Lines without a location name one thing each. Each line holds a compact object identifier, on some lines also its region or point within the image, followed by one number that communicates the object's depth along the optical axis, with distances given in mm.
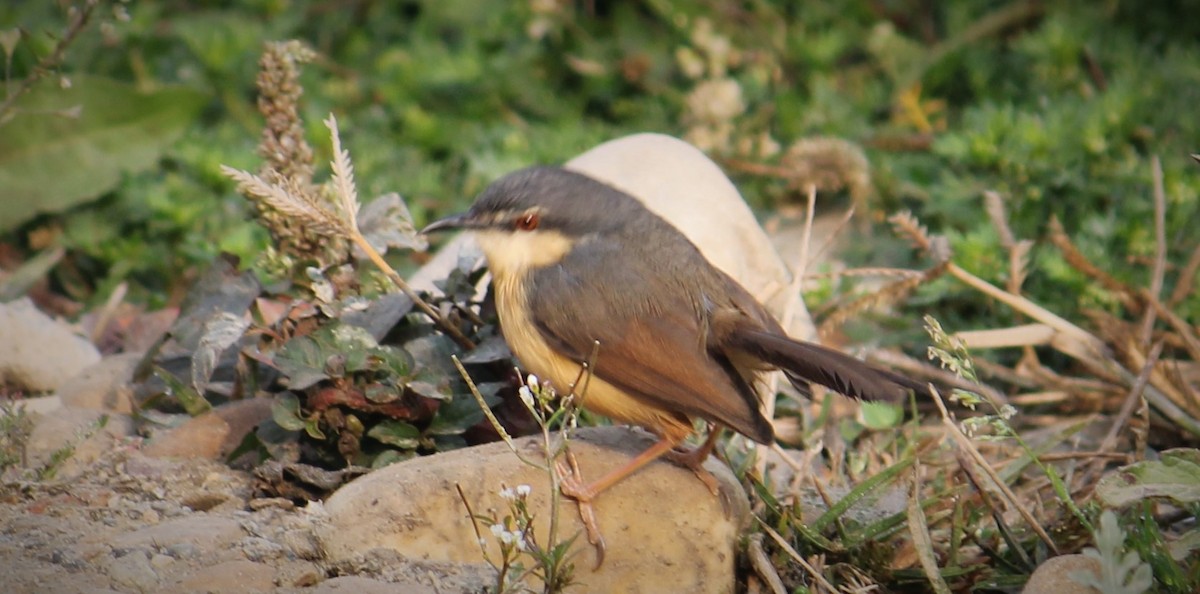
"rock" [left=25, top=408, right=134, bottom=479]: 8016
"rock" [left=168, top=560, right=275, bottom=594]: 6297
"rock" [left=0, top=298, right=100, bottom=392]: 9469
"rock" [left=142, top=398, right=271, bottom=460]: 8125
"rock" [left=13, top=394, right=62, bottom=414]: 8828
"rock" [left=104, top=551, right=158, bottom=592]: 6289
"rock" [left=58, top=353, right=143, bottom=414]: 9109
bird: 7129
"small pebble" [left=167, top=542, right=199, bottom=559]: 6570
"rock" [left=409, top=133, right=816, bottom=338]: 10398
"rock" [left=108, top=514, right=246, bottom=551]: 6686
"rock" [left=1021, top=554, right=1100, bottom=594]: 6410
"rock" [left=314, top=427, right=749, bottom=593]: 6996
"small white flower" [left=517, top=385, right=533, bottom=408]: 6418
